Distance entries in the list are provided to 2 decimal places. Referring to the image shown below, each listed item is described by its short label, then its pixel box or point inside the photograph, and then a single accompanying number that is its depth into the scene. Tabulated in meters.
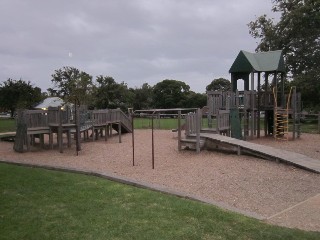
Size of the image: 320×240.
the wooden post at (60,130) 13.98
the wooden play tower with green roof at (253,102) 17.16
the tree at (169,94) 72.31
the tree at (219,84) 89.12
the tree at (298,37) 32.50
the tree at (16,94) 57.36
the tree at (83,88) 38.44
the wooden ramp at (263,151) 10.49
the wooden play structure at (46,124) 14.14
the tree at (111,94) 53.91
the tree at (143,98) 68.88
